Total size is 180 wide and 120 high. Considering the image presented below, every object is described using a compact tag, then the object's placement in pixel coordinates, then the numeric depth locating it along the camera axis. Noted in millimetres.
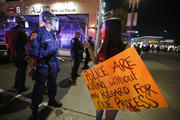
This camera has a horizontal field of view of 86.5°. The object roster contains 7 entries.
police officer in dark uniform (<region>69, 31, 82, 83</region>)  3802
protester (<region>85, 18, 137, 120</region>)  1264
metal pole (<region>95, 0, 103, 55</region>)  8812
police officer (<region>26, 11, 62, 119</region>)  1670
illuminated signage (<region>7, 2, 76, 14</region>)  13016
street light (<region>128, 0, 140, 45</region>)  8742
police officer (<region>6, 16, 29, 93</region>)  2545
